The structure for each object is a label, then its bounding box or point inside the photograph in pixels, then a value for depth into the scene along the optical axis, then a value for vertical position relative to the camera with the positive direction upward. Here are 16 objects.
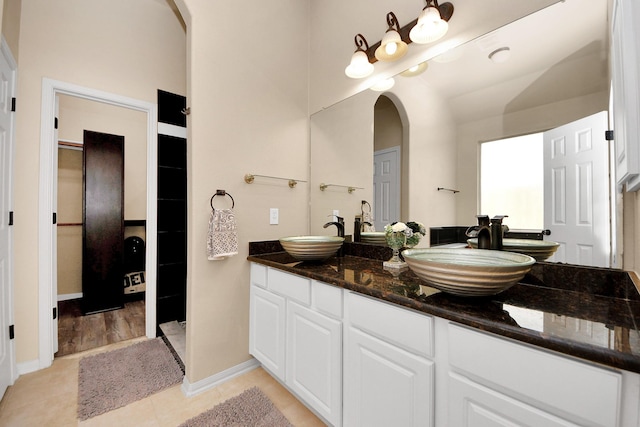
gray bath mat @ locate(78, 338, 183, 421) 1.67 -1.15
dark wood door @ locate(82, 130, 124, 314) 3.07 -0.10
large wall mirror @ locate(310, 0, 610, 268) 1.11 +0.56
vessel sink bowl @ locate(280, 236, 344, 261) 1.65 -0.21
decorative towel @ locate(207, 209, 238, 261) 1.71 -0.14
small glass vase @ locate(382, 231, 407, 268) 1.50 -0.17
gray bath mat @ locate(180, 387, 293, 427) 1.49 -1.15
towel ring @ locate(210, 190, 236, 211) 1.78 +0.14
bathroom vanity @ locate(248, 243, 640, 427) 0.66 -0.43
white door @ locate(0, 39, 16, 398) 1.71 +0.04
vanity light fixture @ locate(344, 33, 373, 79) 1.80 +1.00
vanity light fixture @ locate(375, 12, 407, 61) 1.59 +1.02
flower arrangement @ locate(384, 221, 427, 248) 1.50 -0.11
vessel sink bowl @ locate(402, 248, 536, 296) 0.86 -0.20
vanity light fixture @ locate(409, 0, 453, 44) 1.41 +1.01
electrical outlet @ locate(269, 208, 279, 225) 2.09 -0.02
